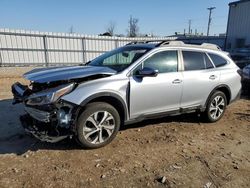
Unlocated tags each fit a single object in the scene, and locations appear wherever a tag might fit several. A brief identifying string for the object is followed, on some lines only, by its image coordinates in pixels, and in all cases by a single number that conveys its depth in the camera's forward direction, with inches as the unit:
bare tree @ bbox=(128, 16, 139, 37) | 1766.1
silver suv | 112.3
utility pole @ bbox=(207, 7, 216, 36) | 1772.9
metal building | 560.6
